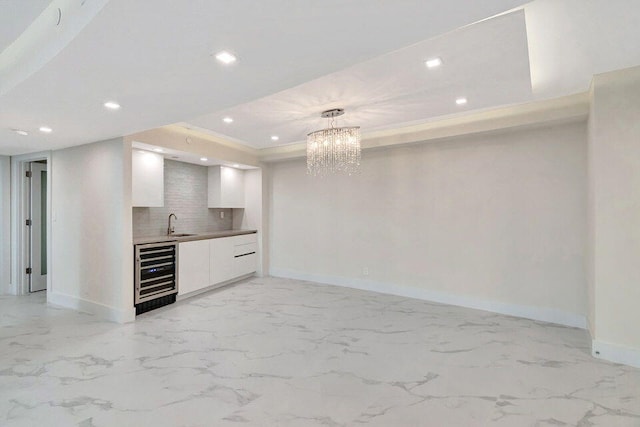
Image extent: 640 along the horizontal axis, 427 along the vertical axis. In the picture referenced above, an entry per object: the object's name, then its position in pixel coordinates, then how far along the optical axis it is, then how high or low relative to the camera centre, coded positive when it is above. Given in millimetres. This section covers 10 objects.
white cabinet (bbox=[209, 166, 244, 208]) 5723 +511
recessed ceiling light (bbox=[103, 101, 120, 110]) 2543 +924
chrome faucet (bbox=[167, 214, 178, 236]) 4992 -248
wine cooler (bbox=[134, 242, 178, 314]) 3850 -805
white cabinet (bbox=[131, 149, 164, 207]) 4121 +487
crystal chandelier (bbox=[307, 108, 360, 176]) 3711 +841
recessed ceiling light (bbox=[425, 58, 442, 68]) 2279 +1134
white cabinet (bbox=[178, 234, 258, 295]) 4469 -774
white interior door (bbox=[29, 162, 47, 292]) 5012 -217
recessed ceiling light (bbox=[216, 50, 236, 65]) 1765 +925
